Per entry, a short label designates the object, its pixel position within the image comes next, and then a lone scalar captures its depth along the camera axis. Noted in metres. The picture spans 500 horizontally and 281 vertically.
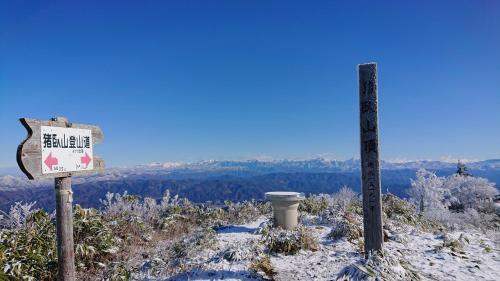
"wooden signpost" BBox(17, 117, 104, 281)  3.73
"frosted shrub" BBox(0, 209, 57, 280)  5.45
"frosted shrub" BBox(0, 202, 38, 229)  7.94
